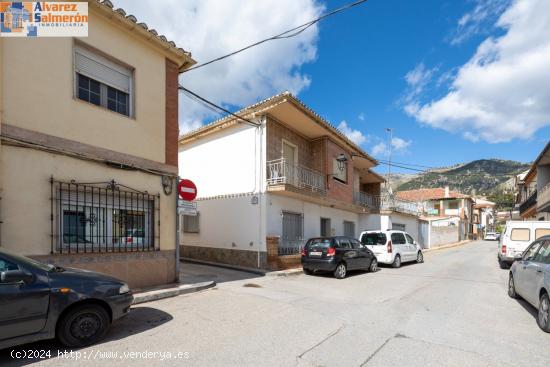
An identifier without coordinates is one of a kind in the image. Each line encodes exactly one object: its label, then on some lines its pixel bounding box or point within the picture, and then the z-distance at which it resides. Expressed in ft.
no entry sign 29.30
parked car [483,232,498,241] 166.61
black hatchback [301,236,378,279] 35.29
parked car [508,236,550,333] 17.57
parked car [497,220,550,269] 42.42
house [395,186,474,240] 151.94
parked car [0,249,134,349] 12.55
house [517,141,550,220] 72.97
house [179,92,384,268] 41.42
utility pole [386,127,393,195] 79.54
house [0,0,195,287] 19.71
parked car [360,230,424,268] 45.11
